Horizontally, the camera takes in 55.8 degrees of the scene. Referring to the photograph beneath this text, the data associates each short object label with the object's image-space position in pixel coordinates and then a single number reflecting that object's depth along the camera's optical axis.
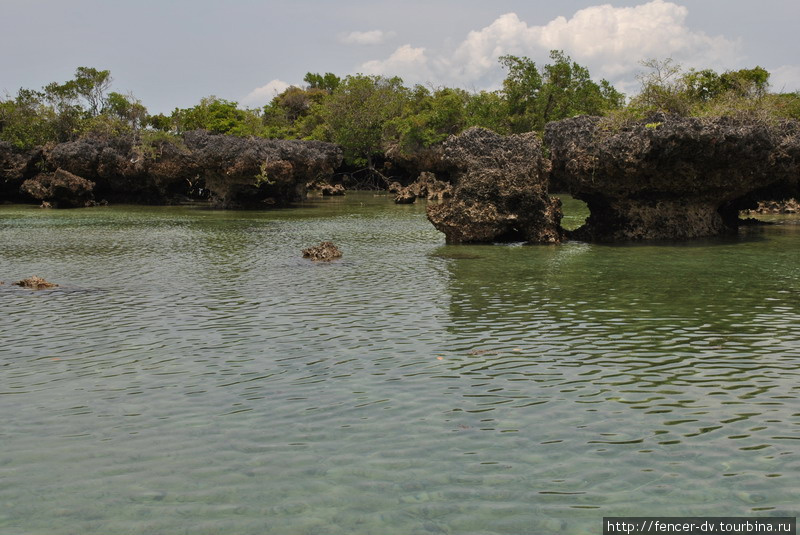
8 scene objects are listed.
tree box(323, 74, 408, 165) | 74.88
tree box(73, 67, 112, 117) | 64.01
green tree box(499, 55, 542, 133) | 63.28
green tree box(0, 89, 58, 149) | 54.59
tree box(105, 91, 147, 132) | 60.75
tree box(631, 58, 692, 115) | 31.81
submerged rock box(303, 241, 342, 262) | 22.73
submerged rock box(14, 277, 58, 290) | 17.88
